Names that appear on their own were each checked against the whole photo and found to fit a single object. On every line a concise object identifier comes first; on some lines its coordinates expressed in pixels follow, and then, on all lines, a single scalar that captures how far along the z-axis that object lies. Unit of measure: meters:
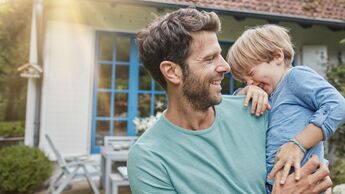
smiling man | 1.38
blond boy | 1.38
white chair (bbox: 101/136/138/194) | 4.50
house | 6.06
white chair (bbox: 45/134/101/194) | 5.15
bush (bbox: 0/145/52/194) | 5.27
